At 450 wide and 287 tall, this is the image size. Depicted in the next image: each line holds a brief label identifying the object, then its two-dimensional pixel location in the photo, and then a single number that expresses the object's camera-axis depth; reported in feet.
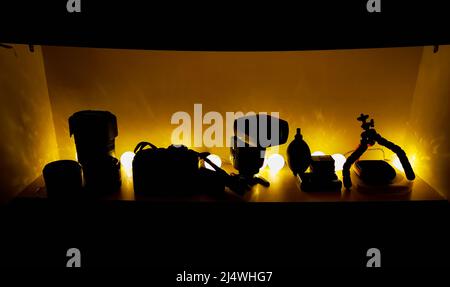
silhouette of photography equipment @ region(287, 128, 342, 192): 3.82
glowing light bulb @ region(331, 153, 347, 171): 4.34
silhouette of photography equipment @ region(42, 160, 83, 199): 3.61
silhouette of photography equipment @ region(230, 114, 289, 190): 3.89
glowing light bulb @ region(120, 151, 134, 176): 4.39
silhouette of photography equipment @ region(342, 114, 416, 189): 3.76
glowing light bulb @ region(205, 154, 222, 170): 4.29
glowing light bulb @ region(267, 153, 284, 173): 4.31
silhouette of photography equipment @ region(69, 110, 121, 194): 3.76
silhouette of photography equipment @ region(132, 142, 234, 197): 3.65
